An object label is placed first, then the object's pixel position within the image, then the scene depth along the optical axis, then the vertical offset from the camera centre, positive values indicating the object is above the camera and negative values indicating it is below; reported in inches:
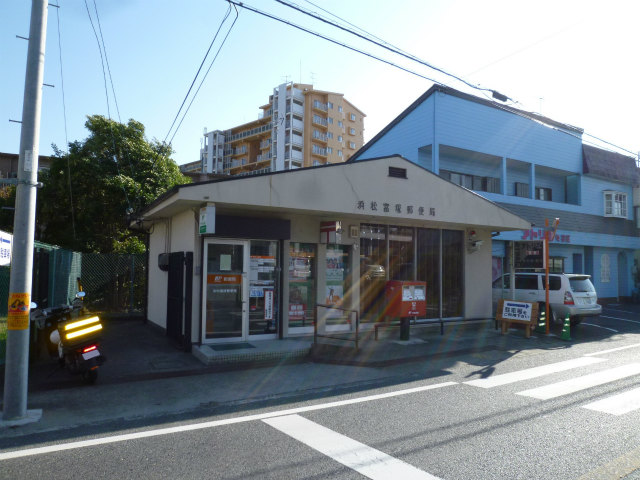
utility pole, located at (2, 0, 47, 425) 211.8 +11.2
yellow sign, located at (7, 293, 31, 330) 213.9 -24.0
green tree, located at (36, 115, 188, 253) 695.1 +114.0
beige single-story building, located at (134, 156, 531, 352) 372.8 +17.7
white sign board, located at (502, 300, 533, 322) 478.0 -46.7
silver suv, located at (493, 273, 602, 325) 527.5 -34.0
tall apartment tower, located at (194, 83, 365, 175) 2393.0 +729.2
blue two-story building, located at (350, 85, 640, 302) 761.6 +187.6
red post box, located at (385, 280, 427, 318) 421.4 -31.2
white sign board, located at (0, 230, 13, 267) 302.8 +8.1
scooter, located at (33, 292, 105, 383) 268.1 -49.3
